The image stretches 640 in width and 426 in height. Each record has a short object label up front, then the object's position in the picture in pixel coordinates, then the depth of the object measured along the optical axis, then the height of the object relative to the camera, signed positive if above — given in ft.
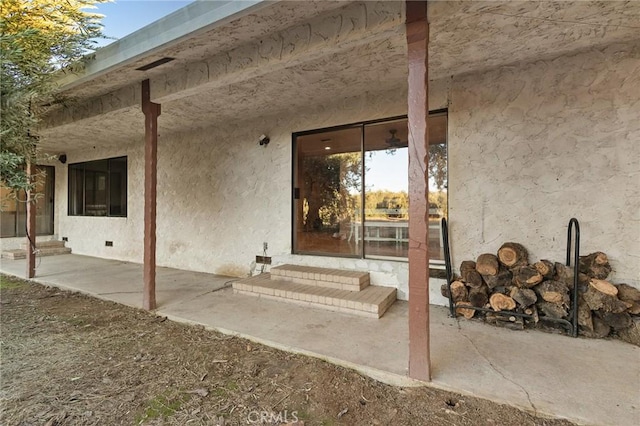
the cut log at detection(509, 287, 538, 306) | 9.15 -2.59
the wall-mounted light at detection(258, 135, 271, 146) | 15.85 +3.90
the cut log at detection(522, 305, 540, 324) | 9.18 -3.09
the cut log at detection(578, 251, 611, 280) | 8.96 -1.61
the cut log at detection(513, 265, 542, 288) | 9.26 -2.01
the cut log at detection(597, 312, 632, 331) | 8.39 -3.05
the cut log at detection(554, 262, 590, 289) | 9.05 -1.96
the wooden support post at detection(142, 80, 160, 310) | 11.52 +0.75
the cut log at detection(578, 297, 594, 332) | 8.70 -3.05
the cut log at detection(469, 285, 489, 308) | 9.96 -2.83
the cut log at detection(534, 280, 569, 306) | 8.86 -2.39
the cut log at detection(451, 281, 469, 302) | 10.30 -2.76
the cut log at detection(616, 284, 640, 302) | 8.46 -2.30
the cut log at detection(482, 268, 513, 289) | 9.87 -2.20
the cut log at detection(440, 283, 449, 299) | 11.12 -2.92
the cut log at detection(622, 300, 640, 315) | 8.41 -2.70
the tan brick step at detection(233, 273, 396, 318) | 10.66 -3.27
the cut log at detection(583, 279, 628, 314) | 8.41 -2.44
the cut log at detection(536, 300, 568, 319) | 8.92 -2.94
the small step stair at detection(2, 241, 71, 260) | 22.79 -3.14
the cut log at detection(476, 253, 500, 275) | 9.97 -1.76
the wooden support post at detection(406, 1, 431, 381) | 6.52 +0.56
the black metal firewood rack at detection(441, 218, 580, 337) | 8.58 -2.68
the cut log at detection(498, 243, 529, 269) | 9.84 -1.41
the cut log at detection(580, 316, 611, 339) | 8.63 -3.44
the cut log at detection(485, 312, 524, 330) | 9.37 -3.48
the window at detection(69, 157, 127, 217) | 22.76 +2.00
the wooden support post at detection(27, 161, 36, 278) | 16.30 -1.07
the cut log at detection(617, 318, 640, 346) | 8.18 -3.37
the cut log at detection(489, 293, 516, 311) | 9.43 -2.87
